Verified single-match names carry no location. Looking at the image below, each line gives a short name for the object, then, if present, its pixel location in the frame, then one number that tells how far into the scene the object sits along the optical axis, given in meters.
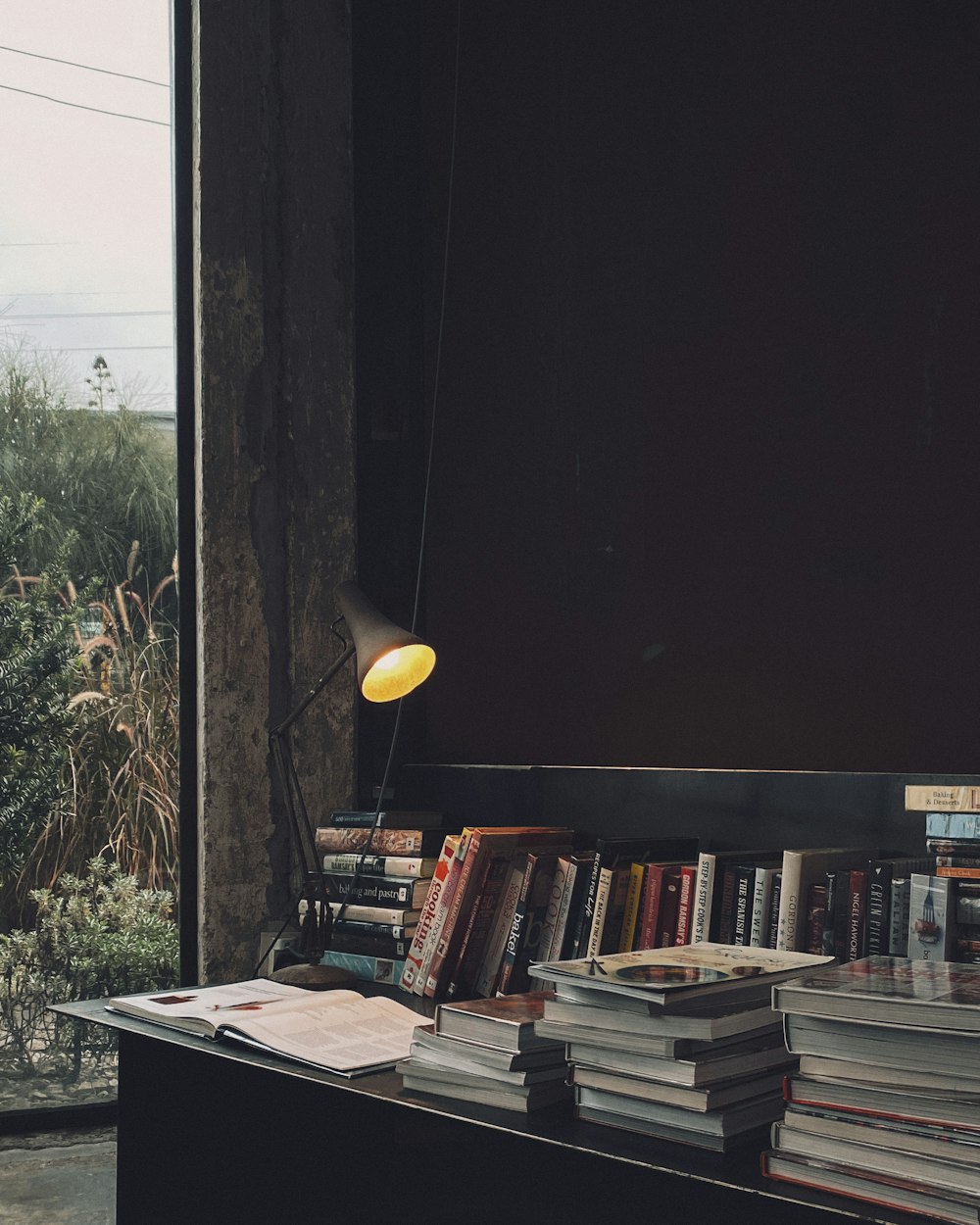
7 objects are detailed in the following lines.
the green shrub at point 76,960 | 2.90
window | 2.94
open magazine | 1.70
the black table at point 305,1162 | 2.12
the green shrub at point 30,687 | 2.96
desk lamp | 2.23
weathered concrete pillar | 2.85
